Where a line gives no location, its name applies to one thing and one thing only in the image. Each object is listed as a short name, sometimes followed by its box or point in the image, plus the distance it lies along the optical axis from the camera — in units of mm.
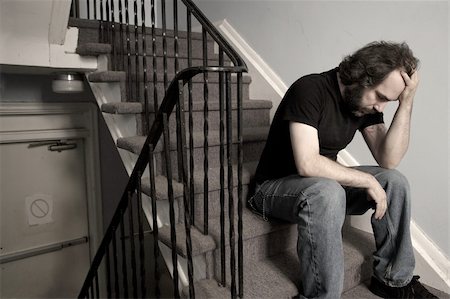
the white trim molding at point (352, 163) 1596
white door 2967
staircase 1361
